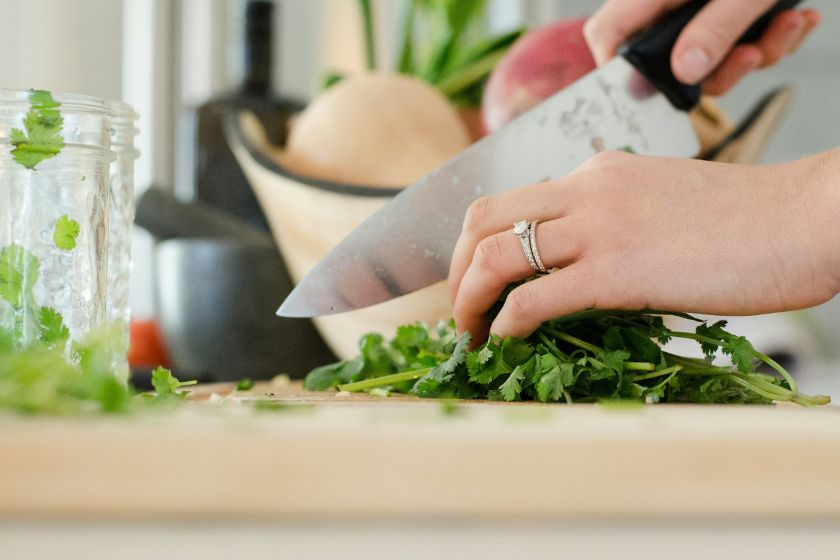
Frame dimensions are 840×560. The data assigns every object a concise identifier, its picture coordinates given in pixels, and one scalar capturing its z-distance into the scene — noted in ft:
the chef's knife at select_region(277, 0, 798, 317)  2.81
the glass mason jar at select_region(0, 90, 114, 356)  2.10
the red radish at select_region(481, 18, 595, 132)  4.17
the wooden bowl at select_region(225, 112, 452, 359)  3.68
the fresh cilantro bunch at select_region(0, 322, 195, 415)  1.38
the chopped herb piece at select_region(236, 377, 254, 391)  2.99
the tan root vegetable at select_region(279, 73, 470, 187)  4.24
